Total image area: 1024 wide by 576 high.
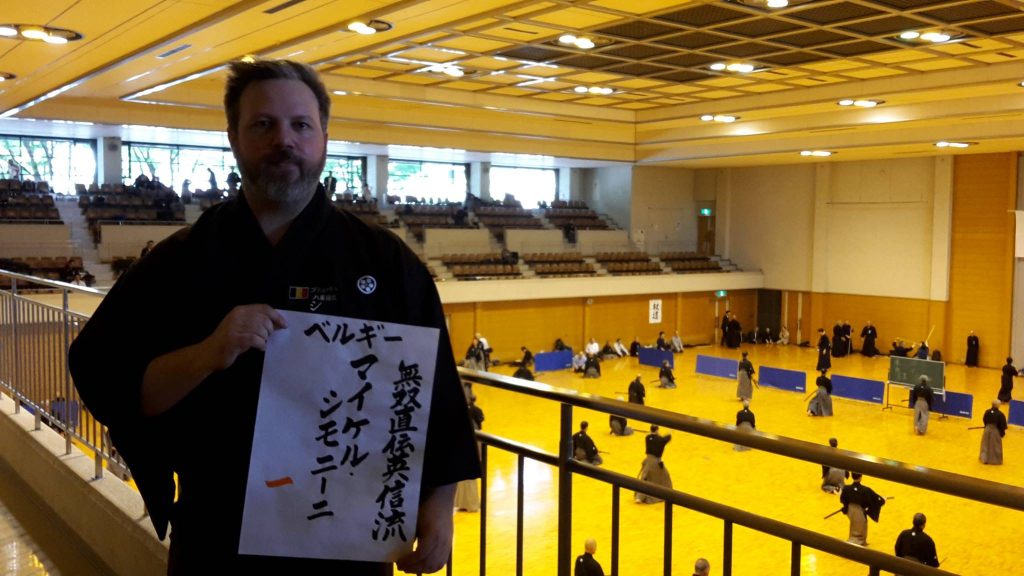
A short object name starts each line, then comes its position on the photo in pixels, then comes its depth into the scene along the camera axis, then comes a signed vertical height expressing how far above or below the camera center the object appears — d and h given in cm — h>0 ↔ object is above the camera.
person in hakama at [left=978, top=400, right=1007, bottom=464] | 1561 -347
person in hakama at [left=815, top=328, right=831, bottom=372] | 2486 -326
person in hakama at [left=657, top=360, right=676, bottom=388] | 2298 -359
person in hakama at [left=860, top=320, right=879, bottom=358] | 3052 -326
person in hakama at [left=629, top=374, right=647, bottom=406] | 1872 -324
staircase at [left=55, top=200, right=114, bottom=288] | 2230 -17
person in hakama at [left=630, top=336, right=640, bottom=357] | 2933 -357
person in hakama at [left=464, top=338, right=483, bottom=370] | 2309 -313
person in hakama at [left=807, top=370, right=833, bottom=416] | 1953 -356
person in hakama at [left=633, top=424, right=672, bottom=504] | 1229 -333
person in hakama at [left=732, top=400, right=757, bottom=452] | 1555 -314
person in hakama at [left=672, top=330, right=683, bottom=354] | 3122 -362
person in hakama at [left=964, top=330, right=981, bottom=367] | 2812 -331
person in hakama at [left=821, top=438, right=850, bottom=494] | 1357 -376
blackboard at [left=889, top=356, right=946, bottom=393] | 1988 -296
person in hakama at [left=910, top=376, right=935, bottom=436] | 1789 -333
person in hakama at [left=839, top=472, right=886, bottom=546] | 1112 -340
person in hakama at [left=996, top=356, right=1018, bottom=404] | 2139 -336
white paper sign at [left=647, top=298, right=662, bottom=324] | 3238 -250
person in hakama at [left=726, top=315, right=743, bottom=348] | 3247 -341
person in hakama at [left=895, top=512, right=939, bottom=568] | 862 -305
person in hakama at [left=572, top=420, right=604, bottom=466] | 1297 -322
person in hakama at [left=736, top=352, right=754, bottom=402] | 2083 -330
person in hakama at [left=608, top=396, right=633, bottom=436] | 1753 -377
